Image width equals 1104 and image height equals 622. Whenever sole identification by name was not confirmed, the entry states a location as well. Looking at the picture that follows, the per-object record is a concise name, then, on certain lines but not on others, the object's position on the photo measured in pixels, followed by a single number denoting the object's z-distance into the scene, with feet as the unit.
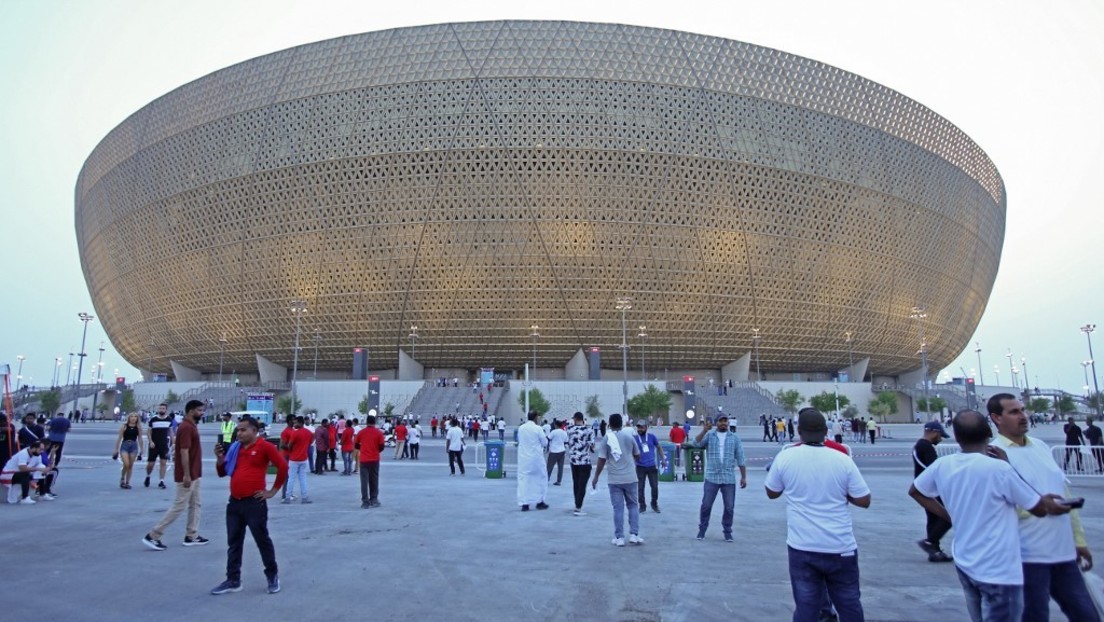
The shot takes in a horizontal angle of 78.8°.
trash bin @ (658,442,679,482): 43.16
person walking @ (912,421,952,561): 19.88
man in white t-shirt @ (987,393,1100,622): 9.82
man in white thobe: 30.04
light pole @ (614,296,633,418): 126.26
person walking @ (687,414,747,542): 22.30
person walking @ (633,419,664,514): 28.60
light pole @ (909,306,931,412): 164.75
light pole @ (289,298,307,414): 143.43
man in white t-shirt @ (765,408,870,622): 10.65
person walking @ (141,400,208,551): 21.27
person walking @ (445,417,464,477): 46.93
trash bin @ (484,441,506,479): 45.34
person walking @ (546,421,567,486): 40.65
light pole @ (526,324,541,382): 143.95
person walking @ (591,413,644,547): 21.67
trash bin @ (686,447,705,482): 43.06
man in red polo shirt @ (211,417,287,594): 16.03
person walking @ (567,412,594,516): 29.53
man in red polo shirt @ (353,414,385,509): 30.48
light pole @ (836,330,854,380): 162.61
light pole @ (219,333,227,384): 161.89
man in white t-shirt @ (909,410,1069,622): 9.36
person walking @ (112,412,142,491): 37.09
